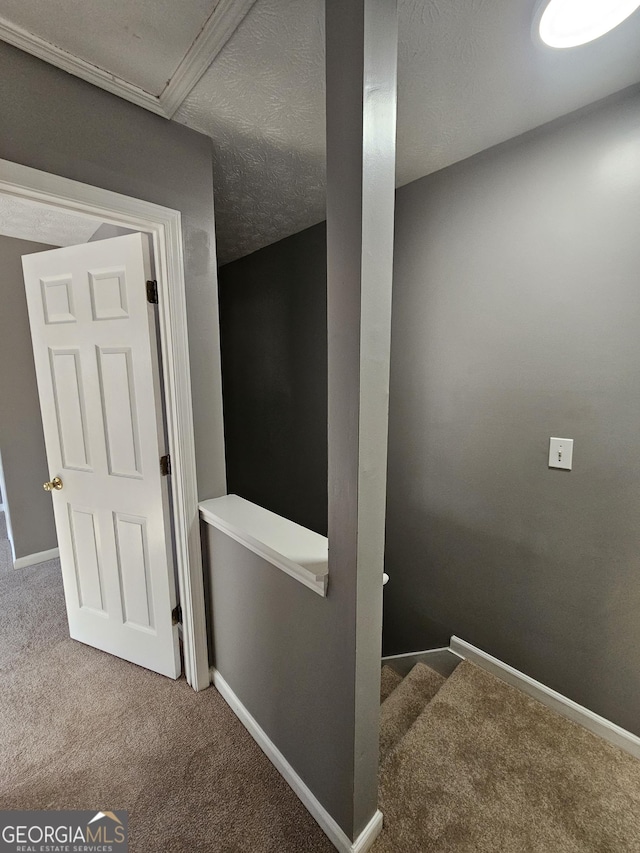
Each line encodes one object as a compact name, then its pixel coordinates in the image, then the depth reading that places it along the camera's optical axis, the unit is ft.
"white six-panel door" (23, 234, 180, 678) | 4.91
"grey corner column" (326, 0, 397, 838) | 2.44
